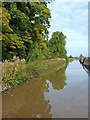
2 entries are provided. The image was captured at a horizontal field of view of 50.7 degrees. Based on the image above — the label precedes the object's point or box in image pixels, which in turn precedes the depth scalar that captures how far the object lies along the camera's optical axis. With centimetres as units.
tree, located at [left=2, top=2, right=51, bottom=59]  873
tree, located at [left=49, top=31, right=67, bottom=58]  3605
